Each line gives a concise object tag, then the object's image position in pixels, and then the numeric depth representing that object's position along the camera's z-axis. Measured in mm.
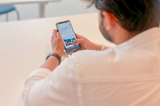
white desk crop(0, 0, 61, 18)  1104
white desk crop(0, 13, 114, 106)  623
